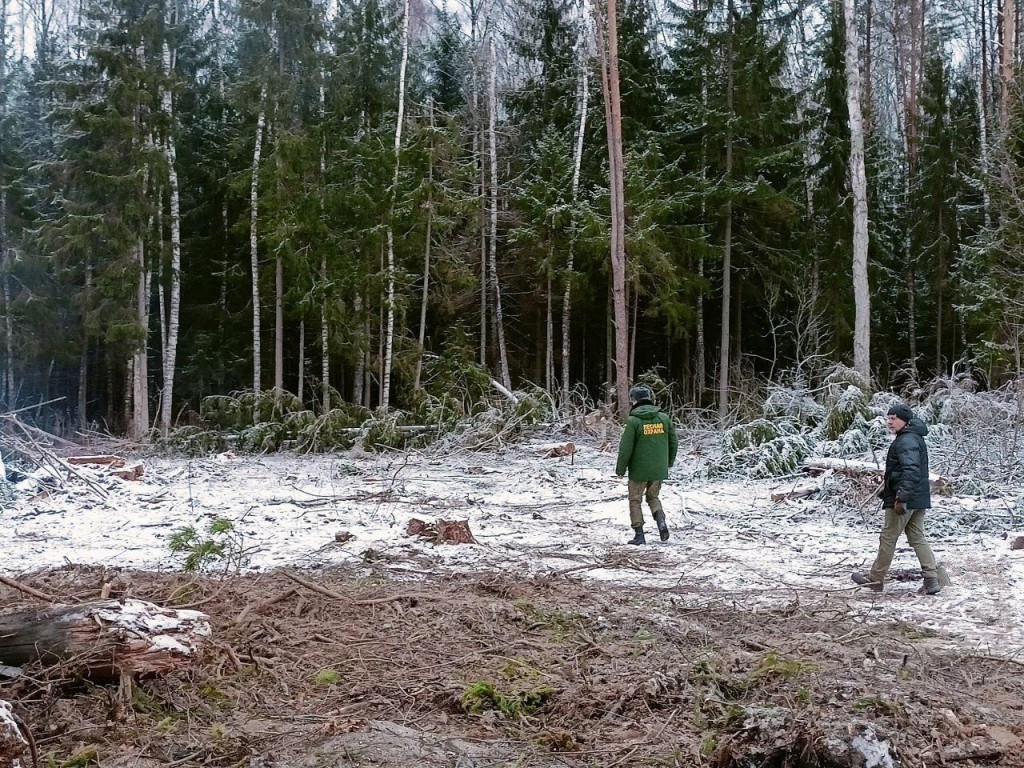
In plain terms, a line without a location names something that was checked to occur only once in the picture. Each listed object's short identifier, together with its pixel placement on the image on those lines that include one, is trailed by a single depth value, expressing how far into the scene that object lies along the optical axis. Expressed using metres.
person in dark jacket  6.35
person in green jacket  8.55
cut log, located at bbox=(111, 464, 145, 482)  11.97
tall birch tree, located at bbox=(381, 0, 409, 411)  19.59
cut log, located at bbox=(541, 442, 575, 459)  14.79
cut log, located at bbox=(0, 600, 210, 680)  4.21
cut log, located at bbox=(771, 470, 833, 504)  10.40
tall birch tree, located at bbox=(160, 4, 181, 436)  20.77
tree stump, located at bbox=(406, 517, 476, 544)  8.30
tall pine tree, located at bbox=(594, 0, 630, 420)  16.23
